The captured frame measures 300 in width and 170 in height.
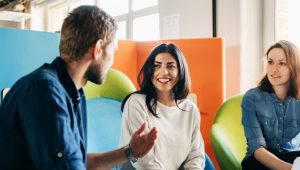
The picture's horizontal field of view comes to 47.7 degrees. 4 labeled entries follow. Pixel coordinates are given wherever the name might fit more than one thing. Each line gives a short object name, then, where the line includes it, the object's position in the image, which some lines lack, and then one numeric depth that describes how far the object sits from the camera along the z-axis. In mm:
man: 983
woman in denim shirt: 1972
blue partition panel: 2047
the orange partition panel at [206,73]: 2494
